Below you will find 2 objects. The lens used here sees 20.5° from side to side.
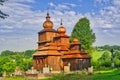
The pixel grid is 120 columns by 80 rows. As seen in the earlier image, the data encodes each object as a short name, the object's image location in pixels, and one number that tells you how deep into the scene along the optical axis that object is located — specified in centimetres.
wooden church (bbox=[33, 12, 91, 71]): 7075
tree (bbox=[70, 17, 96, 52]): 9150
